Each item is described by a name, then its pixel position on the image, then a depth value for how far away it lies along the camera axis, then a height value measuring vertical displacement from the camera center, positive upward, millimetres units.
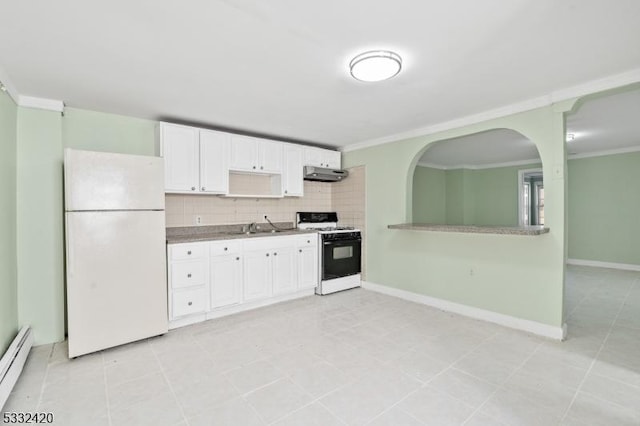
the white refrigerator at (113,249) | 2592 -348
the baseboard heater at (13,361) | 2012 -1116
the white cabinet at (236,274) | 3281 -778
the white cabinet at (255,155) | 3951 +749
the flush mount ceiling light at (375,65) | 2089 +1024
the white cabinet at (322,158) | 4727 +840
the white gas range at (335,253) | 4457 -651
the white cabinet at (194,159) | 3424 +609
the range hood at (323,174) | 4606 +562
